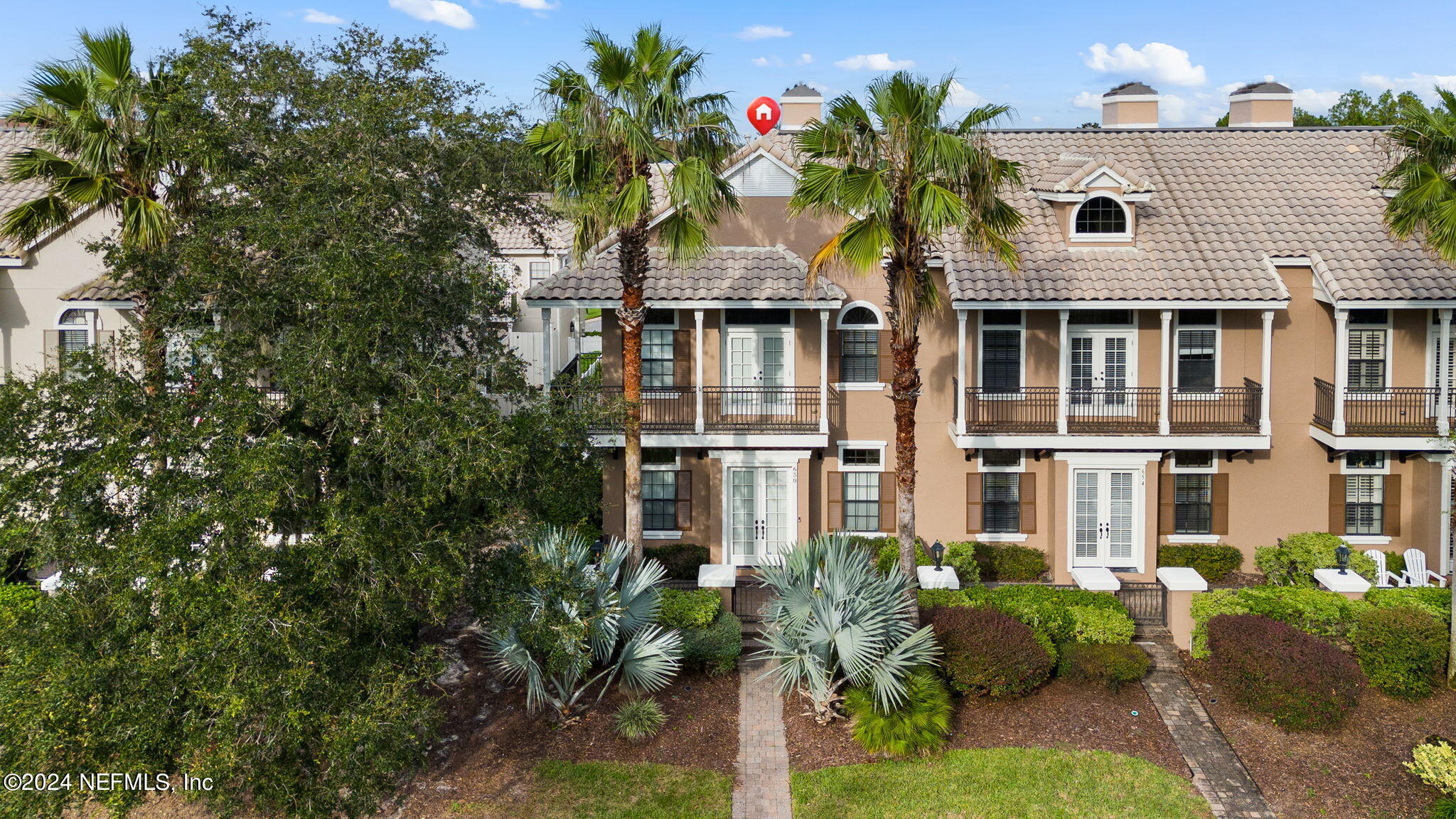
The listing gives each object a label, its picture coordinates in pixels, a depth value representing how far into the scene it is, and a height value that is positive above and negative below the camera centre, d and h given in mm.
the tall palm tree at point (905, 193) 15414 +2740
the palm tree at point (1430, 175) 16562 +3230
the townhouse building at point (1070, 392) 20344 -71
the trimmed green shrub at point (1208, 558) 20906 -3138
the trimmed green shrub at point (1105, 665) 16234 -3985
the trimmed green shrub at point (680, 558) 20688 -3119
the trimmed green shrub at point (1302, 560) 19938 -3049
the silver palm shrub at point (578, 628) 13141 -3057
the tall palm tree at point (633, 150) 16062 +3455
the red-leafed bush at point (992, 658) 15758 -3766
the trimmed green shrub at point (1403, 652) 16125 -3764
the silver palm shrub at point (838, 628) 14641 -3144
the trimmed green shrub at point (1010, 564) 20953 -3242
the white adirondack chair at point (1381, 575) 19828 -3292
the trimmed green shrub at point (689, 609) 17031 -3344
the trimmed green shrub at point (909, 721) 14672 -4354
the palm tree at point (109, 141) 14375 +3178
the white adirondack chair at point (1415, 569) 19859 -3176
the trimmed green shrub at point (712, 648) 16719 -3857
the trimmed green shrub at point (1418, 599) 17172 -3230
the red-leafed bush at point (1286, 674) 15281 -3917
